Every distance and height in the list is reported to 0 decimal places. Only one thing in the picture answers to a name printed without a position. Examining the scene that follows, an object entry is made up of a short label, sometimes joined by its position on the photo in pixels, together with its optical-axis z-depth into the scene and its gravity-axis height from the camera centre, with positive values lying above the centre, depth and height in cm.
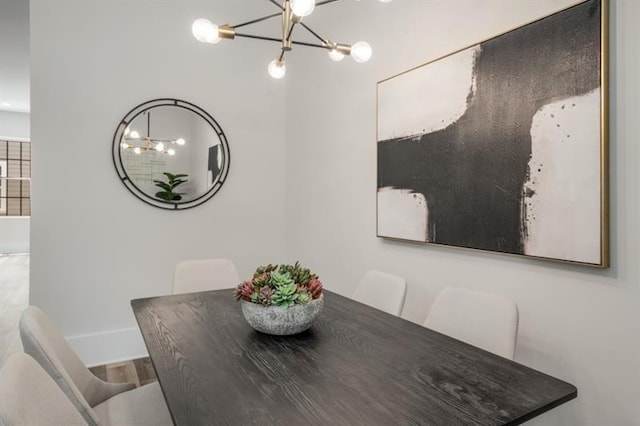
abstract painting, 144 +33
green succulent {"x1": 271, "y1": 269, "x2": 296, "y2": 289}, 137 -23
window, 838 +83
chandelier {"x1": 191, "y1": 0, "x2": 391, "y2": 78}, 127 +73
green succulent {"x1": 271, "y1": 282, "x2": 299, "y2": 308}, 134 -29
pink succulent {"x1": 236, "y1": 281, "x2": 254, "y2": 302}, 139 -28
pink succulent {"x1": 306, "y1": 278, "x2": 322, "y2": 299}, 143 -28
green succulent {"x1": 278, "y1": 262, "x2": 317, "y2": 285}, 143 -22
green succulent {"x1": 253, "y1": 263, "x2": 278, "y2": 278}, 148 -22
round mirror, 301 +51
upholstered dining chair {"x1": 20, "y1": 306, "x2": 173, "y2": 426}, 110 -61
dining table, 89 -46
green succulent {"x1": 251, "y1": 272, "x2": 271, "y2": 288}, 139 -24
